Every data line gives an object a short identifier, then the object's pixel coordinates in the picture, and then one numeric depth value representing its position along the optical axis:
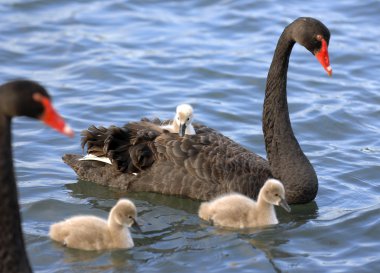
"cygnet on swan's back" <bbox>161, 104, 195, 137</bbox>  15.18
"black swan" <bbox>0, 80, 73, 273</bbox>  8.90
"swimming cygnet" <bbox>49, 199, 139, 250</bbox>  12.80
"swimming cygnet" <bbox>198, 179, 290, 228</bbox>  13.72
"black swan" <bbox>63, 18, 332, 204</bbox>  14.91
